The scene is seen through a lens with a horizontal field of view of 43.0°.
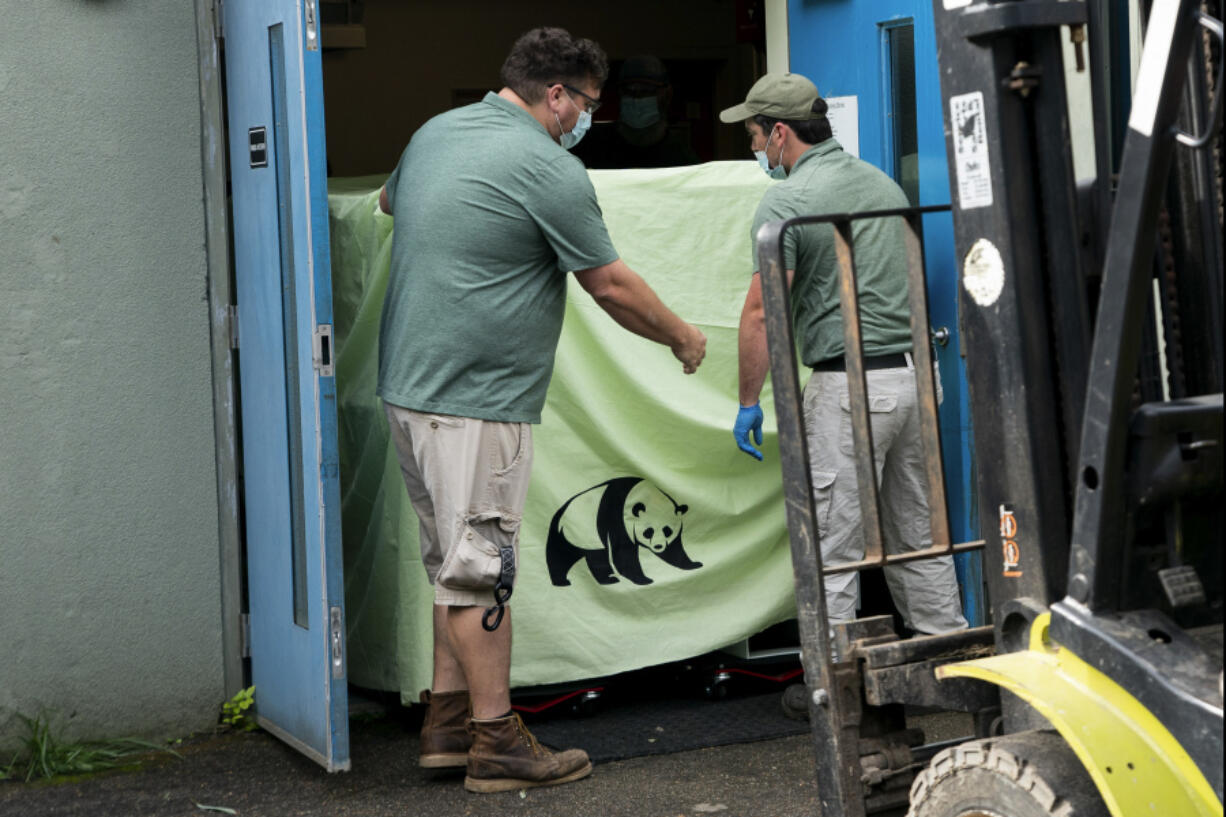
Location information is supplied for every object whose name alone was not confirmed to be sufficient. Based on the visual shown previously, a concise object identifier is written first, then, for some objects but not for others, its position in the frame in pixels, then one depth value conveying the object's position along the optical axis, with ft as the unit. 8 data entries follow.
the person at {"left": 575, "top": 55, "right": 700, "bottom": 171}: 23.82
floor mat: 16.70
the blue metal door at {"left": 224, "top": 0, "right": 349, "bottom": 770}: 15.05
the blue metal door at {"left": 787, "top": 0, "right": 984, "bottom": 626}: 17.47
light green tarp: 17.10
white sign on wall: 18.85
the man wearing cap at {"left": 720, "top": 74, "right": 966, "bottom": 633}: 16.40
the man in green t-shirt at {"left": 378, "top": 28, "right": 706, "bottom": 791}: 14.67
